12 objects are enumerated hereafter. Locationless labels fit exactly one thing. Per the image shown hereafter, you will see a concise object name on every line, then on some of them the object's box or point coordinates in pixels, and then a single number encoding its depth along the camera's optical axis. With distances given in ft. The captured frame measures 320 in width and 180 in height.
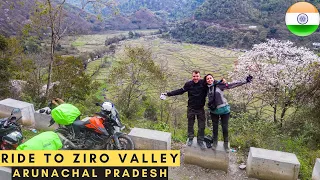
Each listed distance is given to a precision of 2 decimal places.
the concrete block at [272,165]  14.15
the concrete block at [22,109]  20.45
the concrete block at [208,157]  15.51
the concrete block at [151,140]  16.08
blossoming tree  45.83
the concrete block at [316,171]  14.22
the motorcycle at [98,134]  15.02
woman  14.58
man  15.05
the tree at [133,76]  57.31
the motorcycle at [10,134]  14.12
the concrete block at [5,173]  13.10
